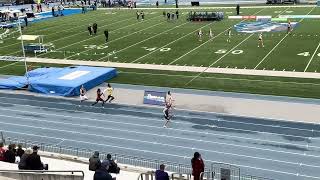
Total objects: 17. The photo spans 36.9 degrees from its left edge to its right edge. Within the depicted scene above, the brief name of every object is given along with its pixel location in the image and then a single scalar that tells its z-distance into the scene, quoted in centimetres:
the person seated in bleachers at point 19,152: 1575
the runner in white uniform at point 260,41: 3638
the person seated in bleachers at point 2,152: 1538
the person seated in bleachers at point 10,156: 1520
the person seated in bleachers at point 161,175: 1179
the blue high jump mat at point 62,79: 2646
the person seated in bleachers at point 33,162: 1313
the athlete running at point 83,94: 2478
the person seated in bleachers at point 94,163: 1393
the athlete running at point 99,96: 2411
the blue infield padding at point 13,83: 2822
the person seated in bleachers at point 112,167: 1390
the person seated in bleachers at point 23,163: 1312
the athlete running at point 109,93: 2456
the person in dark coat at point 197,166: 1318
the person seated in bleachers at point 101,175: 1063
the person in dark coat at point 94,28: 4700
